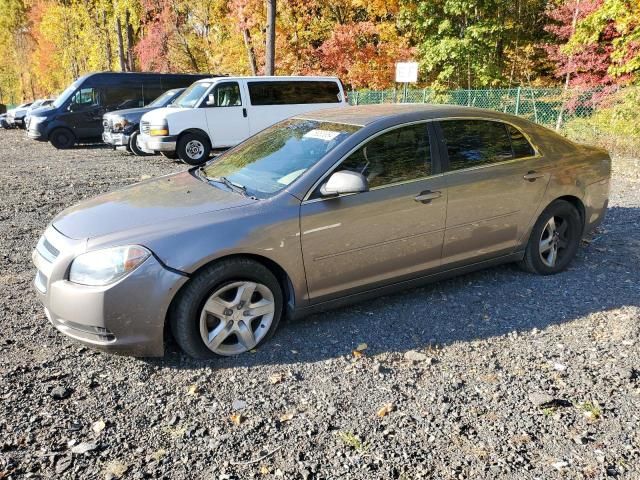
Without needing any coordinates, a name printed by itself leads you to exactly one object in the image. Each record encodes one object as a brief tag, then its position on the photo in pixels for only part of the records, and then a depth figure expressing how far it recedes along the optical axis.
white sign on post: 13.97
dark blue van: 16.33
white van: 12.12
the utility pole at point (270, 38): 17.22
